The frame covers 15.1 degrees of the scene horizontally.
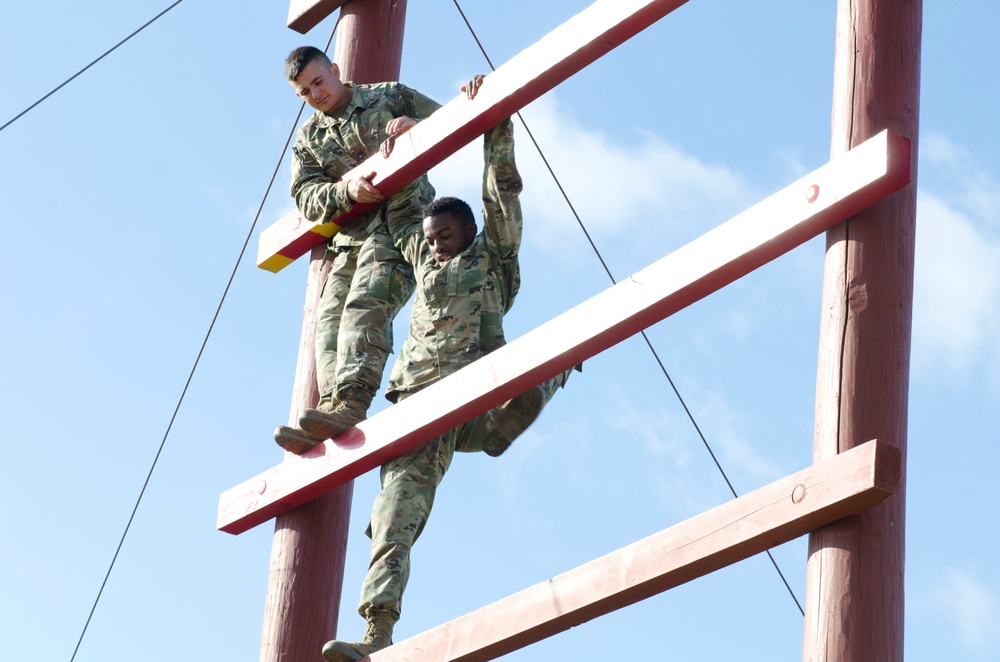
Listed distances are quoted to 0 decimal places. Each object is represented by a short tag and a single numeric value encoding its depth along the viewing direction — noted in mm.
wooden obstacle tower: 8525
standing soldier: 11834
